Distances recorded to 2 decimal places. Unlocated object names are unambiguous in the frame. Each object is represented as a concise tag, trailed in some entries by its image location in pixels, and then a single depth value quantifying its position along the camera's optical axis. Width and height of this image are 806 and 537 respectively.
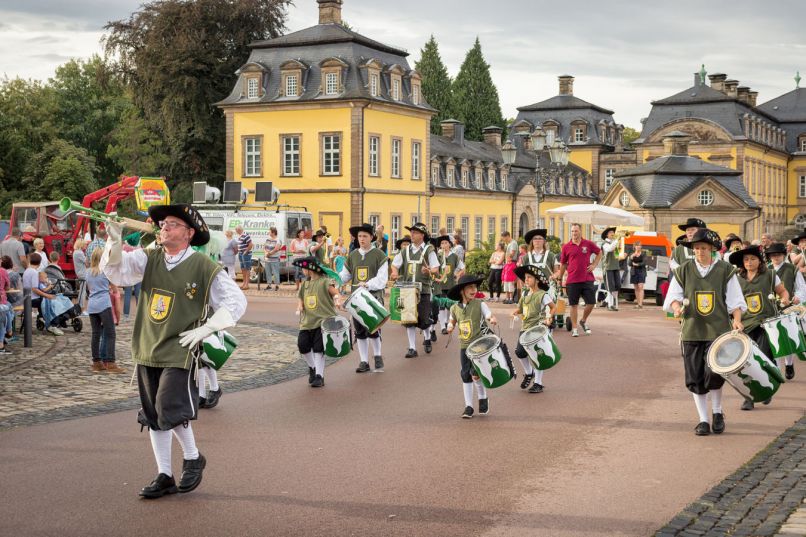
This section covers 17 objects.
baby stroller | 18.89
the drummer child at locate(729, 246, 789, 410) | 12.11
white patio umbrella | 27.83
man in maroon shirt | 18.50
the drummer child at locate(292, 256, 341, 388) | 12.77
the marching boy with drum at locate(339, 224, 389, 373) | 14.35
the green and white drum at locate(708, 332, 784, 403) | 9.34
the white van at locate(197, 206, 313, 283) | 34.59
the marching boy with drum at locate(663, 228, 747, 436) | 9.79
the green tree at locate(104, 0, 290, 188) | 50.47
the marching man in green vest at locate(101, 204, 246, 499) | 7.30
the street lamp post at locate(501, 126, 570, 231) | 29.44
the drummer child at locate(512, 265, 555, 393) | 12.41
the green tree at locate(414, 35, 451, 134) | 91.62
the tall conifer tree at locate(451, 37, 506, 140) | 89.88
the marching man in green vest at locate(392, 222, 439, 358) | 16.06
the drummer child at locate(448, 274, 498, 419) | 10.78
